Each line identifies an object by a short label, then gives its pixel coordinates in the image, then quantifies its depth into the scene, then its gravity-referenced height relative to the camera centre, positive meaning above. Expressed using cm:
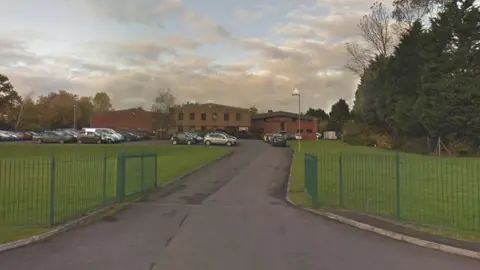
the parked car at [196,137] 6756 +37
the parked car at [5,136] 7535 +32
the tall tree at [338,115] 11550 +627
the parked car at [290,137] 8422 +60
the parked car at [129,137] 7769 +36
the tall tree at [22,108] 10232 +637
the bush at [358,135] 6315 +78
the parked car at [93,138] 6694 +14
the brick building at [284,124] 10300 +341
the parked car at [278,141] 5891 -6
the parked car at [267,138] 7288 +34
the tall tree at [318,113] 13638 +765
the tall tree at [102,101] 15260 +1170
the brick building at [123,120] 10881 +415
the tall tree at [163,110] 9750 +585
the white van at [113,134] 7006 +71
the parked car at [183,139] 6550 +8
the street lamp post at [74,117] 10791 +469
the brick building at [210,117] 10119 +449
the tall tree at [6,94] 8676 +781
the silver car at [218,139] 6232 +11
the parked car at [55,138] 6764 +9
